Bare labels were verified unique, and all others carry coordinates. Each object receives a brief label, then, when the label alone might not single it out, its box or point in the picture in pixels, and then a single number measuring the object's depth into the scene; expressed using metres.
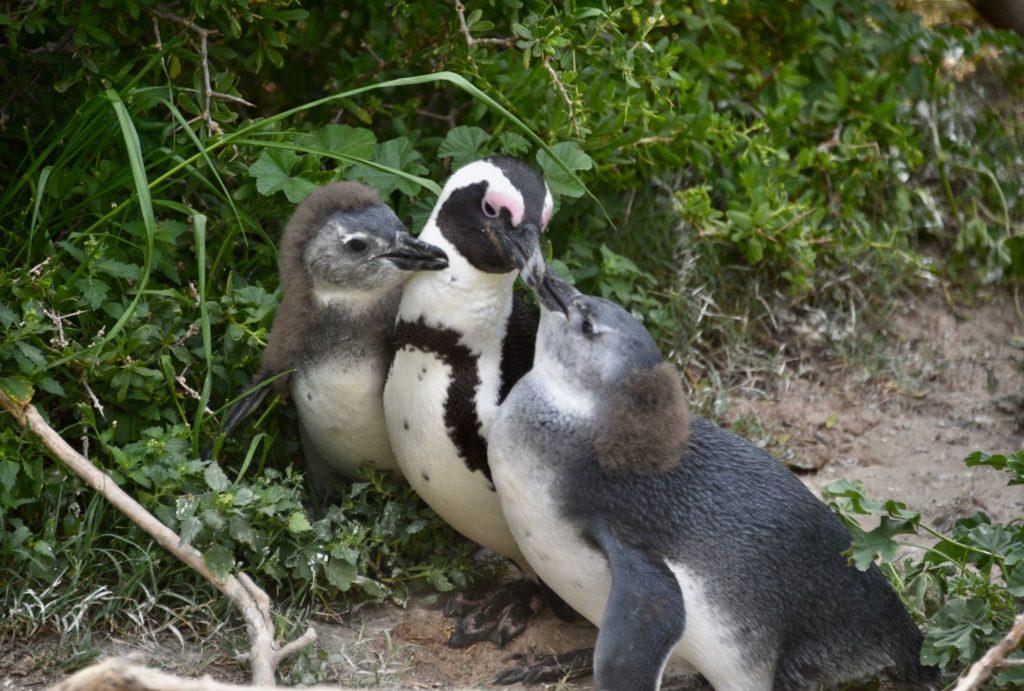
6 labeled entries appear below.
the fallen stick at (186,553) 6.61
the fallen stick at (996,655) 5.89
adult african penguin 7.41
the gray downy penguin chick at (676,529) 6.66
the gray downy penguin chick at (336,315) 7.61
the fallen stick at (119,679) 4.99
